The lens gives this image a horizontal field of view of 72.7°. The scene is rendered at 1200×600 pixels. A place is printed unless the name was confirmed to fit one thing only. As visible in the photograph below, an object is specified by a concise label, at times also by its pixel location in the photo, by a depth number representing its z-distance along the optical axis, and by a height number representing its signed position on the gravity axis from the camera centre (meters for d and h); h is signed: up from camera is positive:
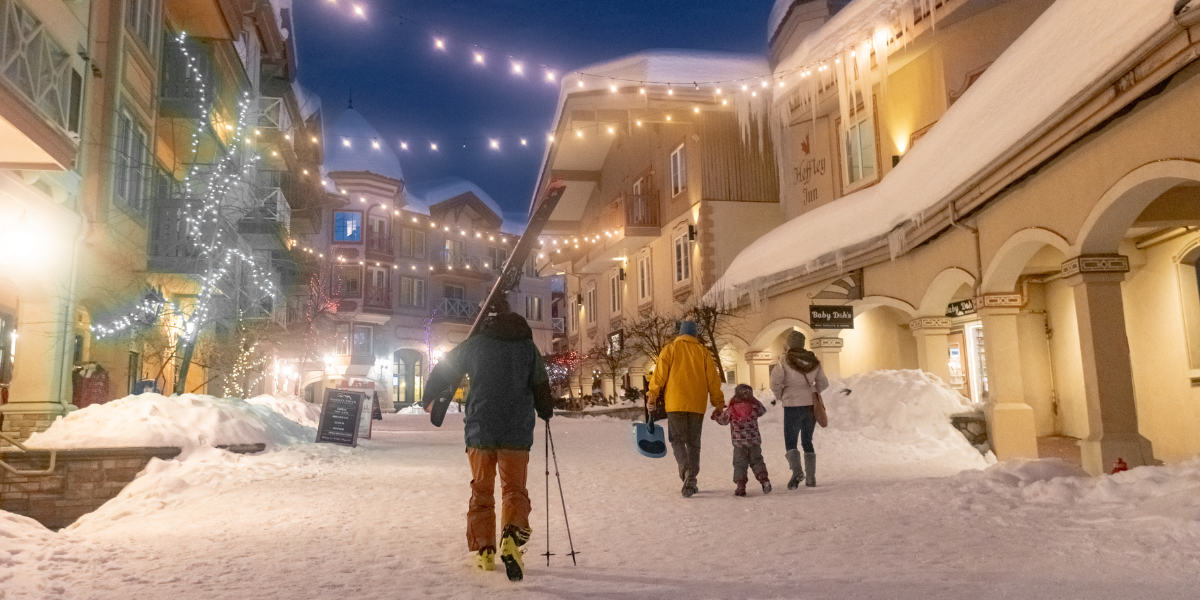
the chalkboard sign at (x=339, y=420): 13.47 -0.21
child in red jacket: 7.89 -0.37
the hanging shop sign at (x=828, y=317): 14.90 +1.42
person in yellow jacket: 7.77 +0.05
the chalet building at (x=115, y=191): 9.99 +3.58
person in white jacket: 8.43 +0.07
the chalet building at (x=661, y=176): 22.53 +6.65
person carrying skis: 4.77 -0.06
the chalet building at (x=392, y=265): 45.75 +8.30
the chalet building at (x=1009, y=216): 7.33 +2.25
